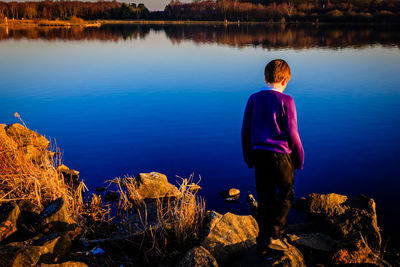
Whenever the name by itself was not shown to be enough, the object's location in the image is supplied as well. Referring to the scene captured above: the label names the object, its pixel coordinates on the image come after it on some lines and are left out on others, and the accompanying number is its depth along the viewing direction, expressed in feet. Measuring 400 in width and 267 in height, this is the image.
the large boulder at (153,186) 25.52
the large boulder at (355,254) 16.01
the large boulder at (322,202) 24.96
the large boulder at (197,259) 13.94
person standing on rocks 14.33
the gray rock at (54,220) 16.51
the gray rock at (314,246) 17.62
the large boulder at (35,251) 12.72
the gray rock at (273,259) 14.77
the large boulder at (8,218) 15.69
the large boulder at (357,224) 19.74
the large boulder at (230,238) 16.35
